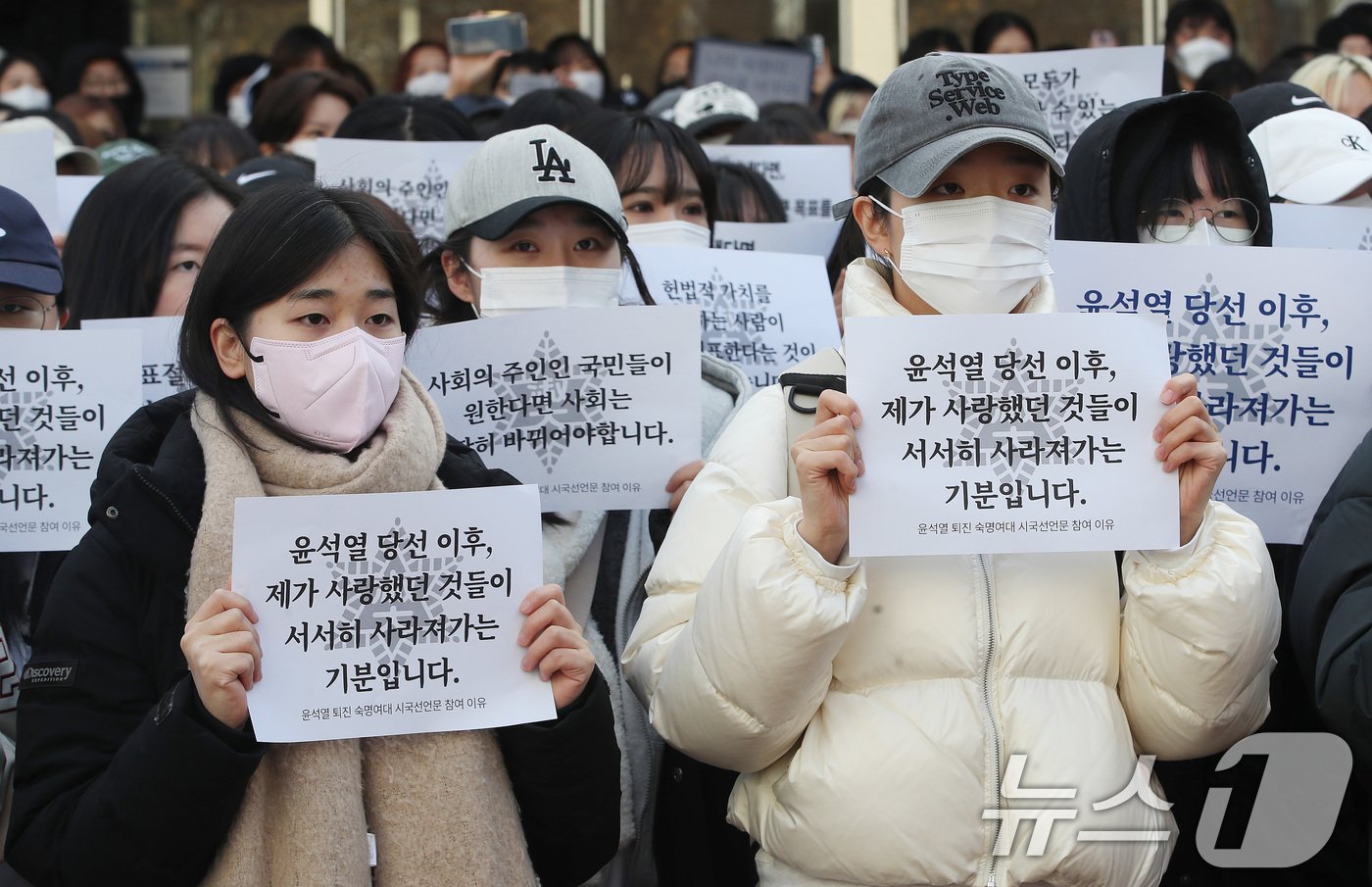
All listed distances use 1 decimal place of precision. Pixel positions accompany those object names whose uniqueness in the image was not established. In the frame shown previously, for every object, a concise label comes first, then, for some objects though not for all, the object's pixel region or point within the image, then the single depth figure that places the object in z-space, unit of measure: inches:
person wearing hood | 163.8
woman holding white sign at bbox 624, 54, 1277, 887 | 109.4
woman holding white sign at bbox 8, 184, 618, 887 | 105.5
